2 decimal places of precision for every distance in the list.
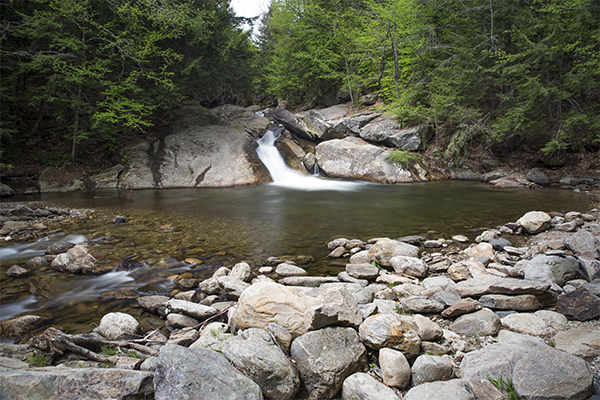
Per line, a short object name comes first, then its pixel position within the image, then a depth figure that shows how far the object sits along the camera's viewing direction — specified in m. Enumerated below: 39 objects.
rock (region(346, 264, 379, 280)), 4.40
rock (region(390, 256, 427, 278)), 4.42
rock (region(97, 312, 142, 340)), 2.97
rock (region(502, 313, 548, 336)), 2.72
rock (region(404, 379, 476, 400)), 1.88
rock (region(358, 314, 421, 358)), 2.32
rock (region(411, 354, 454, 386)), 2.12
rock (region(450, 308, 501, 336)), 2.73
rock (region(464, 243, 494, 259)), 5.09
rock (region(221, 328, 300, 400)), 2.04
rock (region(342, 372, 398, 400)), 1.98
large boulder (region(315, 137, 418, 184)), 15.30
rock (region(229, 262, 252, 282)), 4.43
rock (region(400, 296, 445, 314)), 3.16
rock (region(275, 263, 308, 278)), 4.73
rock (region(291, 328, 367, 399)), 2.12
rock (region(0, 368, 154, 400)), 1.65
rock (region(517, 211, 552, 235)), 6.50
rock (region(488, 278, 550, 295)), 3.18
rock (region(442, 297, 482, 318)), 3.03
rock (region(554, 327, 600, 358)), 2.21
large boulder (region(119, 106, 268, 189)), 14.98
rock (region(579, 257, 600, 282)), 3.67
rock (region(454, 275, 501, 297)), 3.42
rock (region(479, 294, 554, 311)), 3.11
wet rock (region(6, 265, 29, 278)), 4.69
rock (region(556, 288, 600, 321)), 2.79
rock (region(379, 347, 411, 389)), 2.12
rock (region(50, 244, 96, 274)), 4.79
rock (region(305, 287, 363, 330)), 2.42
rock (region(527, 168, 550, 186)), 12.88
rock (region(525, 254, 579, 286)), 3.64
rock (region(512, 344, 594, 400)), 1.74
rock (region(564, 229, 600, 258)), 4.47
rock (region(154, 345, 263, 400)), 1.74
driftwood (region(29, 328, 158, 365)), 2.28
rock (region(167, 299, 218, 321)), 3.28
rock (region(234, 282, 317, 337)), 2.56
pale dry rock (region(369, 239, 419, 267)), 4.98
